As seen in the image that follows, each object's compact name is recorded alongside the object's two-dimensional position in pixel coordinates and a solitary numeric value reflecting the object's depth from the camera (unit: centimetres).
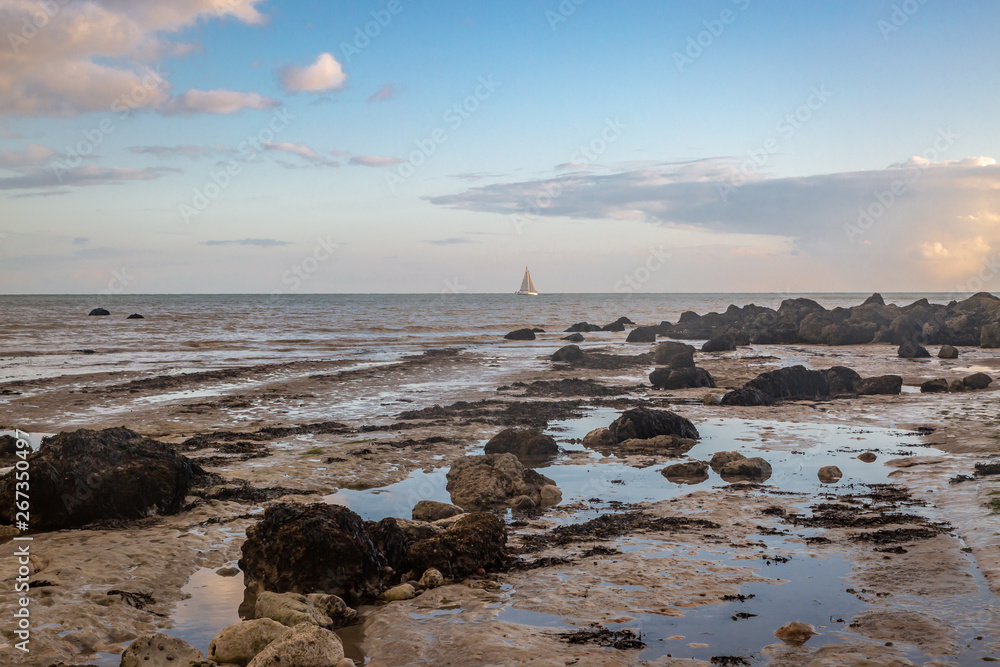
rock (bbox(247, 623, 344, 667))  531
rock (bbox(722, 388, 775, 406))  1877
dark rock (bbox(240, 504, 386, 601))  695
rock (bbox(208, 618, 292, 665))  556
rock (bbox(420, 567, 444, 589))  723
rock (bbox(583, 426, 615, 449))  1401
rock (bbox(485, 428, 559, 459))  1317
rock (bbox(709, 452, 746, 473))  1202
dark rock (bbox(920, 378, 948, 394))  2077
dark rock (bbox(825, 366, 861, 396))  2091
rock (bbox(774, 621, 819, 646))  577
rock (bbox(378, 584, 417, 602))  696
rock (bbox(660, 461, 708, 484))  1145
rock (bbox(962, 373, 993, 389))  2086
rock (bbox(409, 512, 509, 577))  748
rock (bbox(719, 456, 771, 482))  1139
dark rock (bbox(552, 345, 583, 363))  3186
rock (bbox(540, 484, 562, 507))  1019
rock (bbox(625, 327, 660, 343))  4747
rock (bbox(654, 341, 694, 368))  3032
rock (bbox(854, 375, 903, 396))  2058
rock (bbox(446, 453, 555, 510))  1008
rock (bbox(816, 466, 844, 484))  1120
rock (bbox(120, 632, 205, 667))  525
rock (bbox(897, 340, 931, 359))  3238
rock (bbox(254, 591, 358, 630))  609
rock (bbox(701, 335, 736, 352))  3725
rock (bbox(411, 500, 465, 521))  920
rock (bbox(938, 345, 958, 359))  3155
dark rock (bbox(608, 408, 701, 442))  1406
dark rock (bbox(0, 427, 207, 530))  877
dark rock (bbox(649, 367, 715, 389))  2283
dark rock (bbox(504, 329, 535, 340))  5125
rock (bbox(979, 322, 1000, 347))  3788
